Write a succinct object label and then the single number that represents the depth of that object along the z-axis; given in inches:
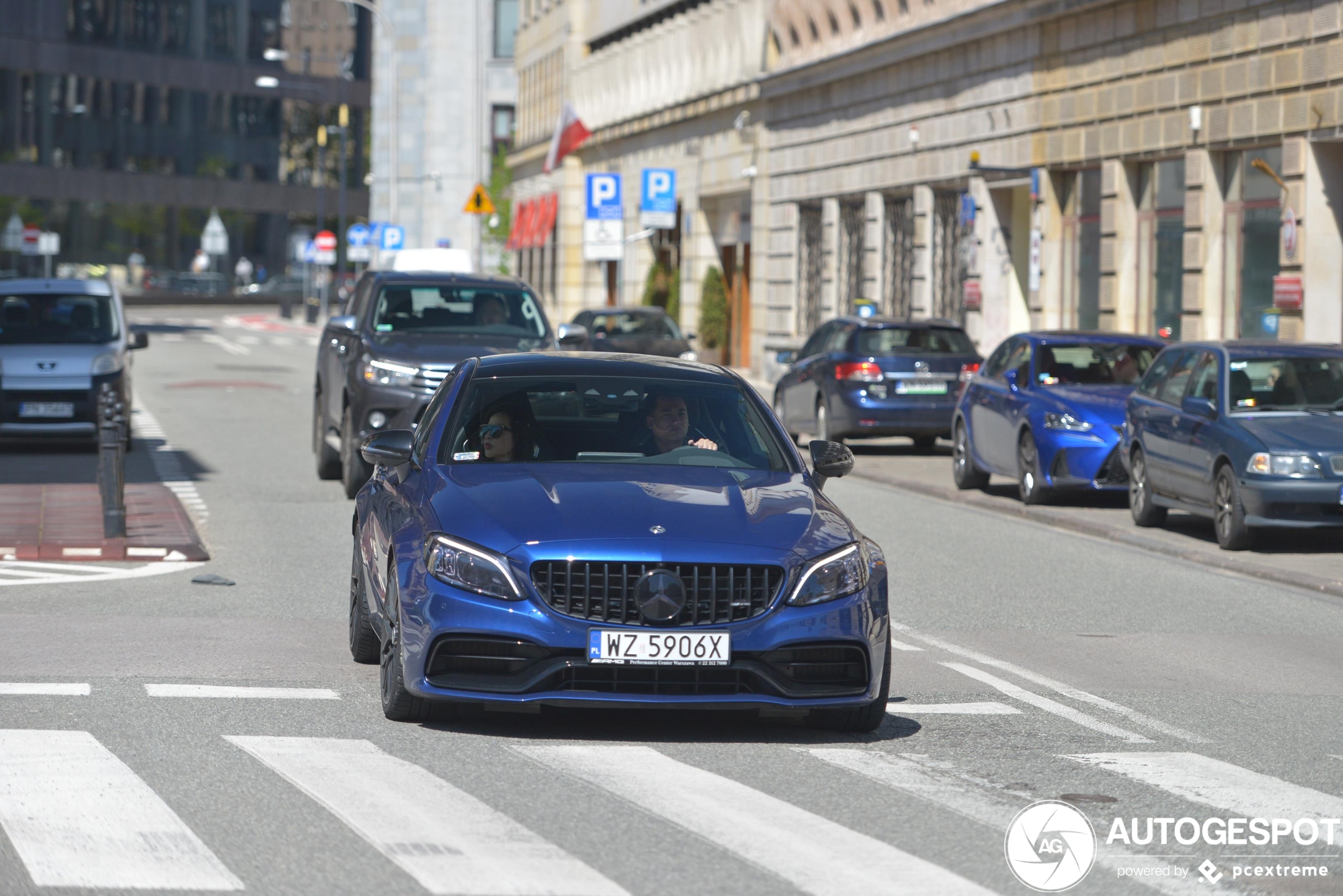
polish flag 2234.3
